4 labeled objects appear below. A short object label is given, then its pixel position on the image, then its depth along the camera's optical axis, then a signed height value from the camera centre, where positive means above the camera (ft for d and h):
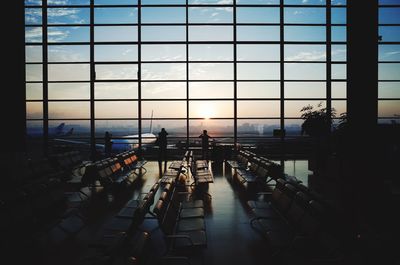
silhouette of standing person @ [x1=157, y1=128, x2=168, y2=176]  38.00 -2.42
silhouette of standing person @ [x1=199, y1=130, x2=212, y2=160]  41.08 -2.10
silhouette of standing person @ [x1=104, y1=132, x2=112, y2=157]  38.55 -2.42
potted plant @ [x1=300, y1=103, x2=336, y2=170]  36.83 +0.56
